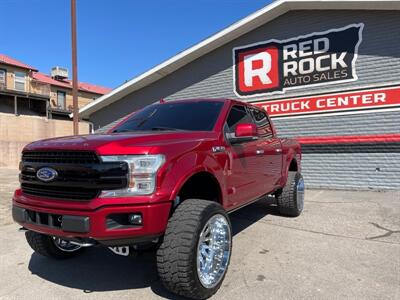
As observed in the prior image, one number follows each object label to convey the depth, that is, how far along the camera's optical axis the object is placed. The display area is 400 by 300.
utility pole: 12.55
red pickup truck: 3.10
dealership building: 9.65
